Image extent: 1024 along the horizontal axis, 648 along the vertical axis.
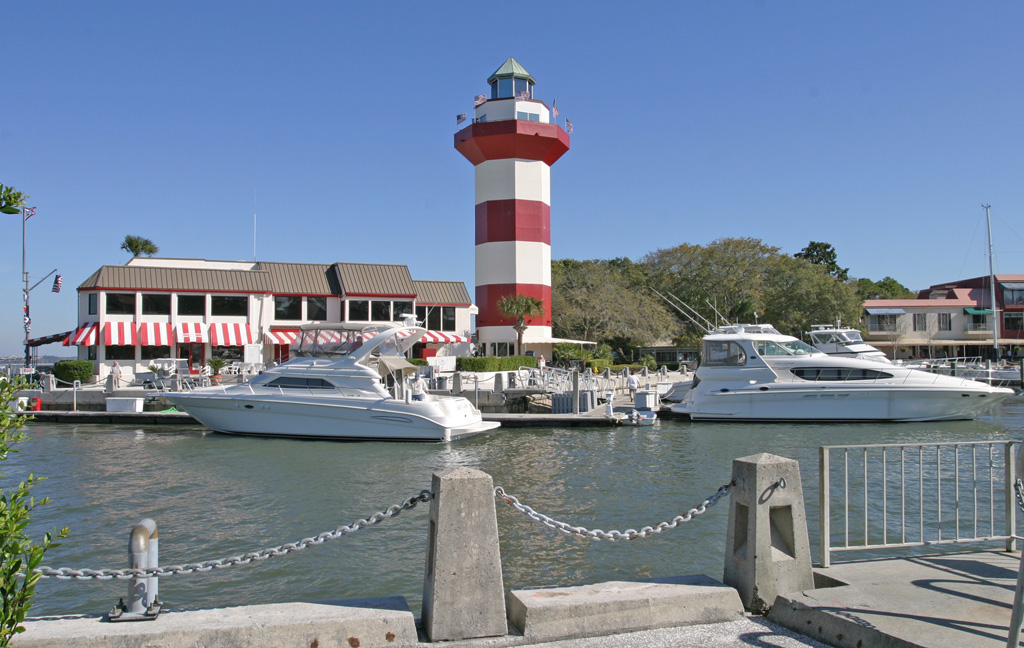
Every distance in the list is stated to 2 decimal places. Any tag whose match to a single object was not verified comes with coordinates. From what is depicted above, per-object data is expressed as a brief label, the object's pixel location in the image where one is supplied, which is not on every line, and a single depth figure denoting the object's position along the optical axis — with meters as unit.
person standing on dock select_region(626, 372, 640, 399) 30.41
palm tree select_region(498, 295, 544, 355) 40.75
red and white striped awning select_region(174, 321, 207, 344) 38.19
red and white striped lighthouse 42.00
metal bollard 4.84
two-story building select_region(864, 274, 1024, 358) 56.66
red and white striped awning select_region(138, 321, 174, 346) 37.25
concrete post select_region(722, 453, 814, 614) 5.25
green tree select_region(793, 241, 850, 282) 76.75
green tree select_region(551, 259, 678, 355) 51.97
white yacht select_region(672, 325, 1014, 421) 25.02
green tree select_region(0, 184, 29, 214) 3.50
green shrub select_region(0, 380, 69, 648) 3.43
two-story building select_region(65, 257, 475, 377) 37.31
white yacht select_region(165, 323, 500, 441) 21.77
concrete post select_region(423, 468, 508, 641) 4.78
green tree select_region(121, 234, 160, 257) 54.25
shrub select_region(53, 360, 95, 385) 33.59
